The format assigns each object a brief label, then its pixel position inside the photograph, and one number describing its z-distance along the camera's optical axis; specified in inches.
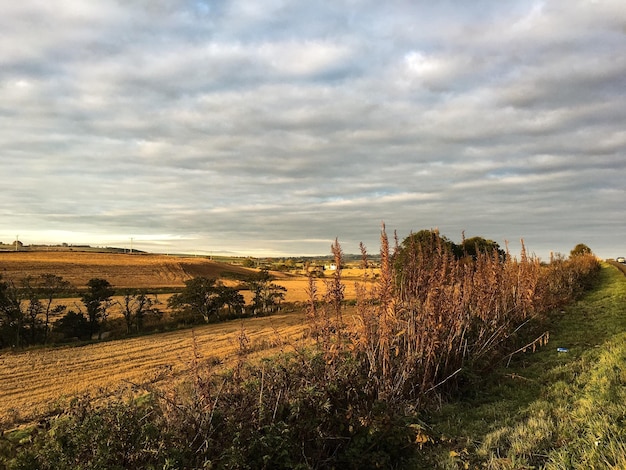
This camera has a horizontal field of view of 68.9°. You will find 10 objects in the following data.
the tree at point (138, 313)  932.6
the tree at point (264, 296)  1261.1
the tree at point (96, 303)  877.8
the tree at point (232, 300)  1163.6
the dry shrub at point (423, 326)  243.1
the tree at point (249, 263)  3926.7
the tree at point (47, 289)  811.4
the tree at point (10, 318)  749.9
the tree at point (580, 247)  1948.1
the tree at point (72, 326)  837.2
